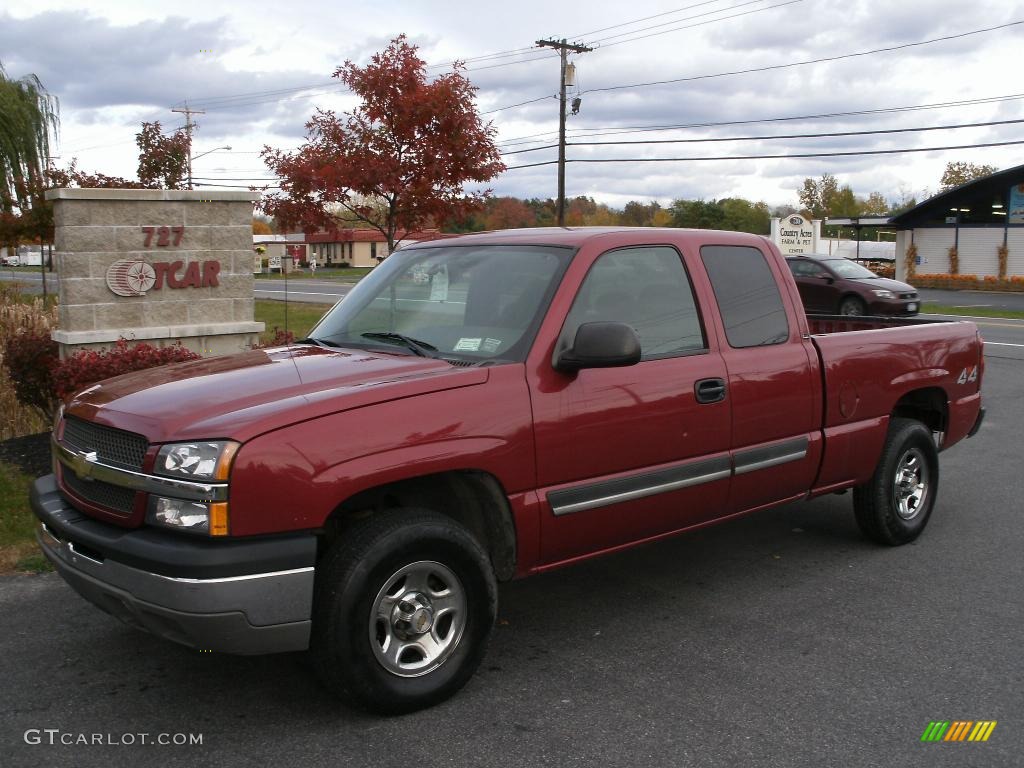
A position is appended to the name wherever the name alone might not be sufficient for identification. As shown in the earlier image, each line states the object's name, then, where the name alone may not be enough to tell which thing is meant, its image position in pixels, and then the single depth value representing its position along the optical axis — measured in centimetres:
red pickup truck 342
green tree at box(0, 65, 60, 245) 1673
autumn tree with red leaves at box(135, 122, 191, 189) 1972
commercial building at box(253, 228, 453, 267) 8478
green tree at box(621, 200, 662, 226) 9994
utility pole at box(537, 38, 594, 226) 3956
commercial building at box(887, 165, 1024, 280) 4675
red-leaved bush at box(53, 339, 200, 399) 679
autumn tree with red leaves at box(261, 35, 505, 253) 1333
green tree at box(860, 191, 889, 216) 12248
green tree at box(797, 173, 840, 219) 11088
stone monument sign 830
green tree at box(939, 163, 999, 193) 10062
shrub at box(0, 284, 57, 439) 764
